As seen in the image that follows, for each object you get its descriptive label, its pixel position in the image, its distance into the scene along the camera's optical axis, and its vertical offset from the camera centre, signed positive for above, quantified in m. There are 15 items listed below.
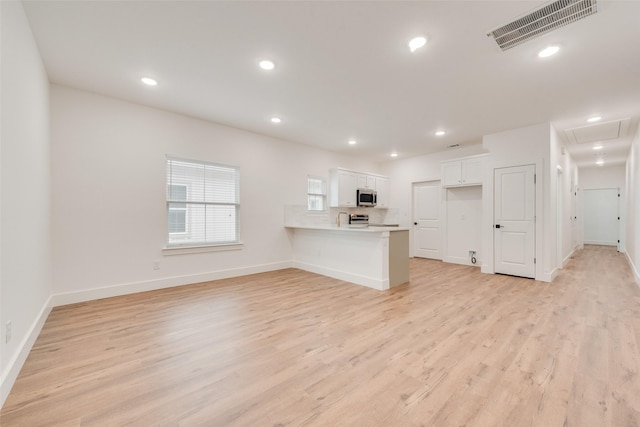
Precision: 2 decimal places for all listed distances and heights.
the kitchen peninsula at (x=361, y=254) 4.14 -0.67
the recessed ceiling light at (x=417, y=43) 2.46 +1.64
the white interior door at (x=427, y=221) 6.94 -0.13
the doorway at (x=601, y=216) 9.08 +0.03
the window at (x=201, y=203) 4.39 +0.21
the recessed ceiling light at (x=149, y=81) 3.27 +1.67
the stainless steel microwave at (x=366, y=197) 6.93 +0.49
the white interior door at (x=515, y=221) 4.82 -0.08
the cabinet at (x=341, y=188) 6.58 +0.69
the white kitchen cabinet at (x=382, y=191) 7.56 +0.71
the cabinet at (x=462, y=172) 5.82 +1.02
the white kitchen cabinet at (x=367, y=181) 7.05 +0.94
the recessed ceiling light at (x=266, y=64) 2.86 +1.66
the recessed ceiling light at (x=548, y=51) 2.60 +1.65
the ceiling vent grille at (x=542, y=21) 2.07 +1.65
